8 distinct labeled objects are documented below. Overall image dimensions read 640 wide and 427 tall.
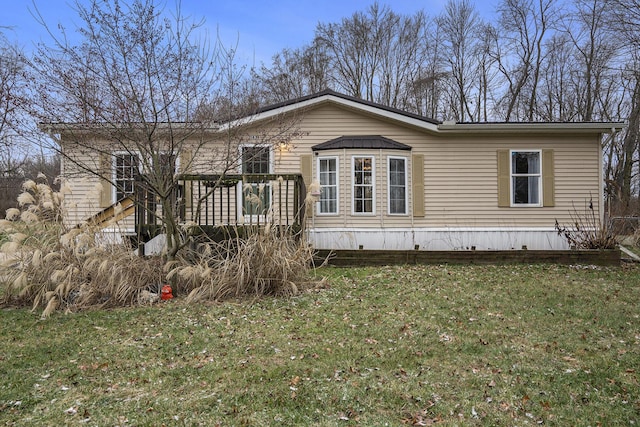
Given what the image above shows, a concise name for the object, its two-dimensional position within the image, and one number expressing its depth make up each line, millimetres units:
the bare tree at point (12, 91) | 5063
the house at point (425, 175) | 9656
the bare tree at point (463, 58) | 22406
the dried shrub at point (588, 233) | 8094
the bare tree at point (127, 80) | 5070
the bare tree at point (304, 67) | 22016
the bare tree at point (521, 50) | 21312
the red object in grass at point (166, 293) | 5480
